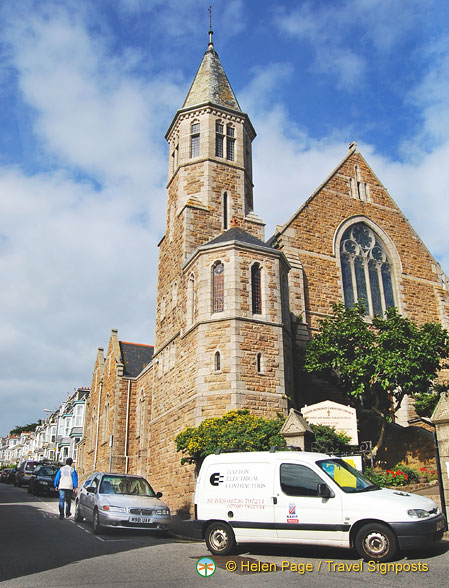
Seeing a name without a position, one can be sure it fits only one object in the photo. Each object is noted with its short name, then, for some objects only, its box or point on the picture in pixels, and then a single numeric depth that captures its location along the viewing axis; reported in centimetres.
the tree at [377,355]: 1891
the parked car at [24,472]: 3716
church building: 1856
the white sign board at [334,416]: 1661
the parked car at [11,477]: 4227
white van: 785
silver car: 1203
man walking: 1473
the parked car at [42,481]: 2728
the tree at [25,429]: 12676
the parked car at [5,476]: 4749
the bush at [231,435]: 1485
